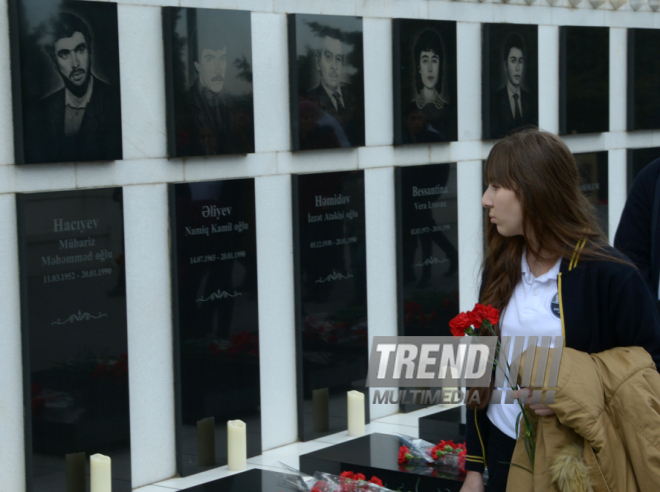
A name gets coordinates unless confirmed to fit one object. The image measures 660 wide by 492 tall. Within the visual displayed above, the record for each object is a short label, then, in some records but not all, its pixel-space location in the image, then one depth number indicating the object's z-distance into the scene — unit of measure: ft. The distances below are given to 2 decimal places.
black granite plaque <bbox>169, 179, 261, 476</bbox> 21.72
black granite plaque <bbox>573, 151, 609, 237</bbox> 33.45
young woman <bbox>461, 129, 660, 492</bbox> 8.43
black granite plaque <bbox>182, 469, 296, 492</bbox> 18.37
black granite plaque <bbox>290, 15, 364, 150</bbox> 24.14
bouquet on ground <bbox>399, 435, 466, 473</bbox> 19.63
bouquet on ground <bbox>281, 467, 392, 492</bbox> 17.70
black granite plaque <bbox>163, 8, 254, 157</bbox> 21.30
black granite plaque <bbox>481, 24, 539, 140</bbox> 29.35
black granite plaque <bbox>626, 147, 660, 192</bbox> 35.76
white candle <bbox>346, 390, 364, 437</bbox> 25.03
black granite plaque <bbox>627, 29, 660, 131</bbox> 35.55
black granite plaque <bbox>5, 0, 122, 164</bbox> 18.39
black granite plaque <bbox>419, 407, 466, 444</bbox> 22.29
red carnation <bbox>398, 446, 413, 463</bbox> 19.89
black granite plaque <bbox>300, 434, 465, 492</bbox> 18.74
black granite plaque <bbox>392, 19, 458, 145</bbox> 26.68
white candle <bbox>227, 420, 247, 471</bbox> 22.11
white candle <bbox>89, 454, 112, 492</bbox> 19.45
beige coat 7.73
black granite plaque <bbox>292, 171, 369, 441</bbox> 24.50
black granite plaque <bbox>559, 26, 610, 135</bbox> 32.45
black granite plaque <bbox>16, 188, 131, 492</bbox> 18.81
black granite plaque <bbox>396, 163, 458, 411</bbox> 27.14
